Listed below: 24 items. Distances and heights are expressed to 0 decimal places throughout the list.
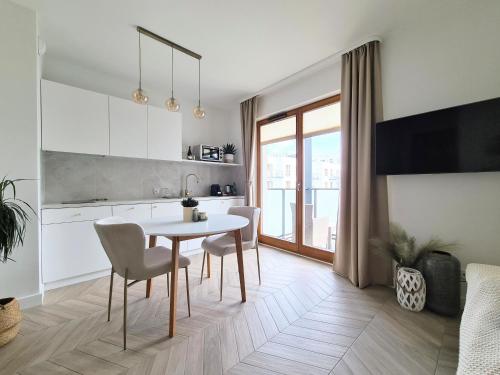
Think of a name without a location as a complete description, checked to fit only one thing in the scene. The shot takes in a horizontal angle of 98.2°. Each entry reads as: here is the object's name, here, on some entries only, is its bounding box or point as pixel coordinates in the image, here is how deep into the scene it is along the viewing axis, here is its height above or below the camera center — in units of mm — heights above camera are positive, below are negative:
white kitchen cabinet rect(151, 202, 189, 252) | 2996 -342
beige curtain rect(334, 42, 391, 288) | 2309 +229
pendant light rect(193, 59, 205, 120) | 2374 +817
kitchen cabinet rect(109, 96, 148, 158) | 2803 +787
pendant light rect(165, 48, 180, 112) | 2205 +842
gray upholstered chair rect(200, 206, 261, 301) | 2178 -594
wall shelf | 3601 +417
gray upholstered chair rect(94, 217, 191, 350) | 1446 -459
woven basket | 1485 -936
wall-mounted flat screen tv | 1654 +385
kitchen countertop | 2315 -198
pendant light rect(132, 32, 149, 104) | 2047 +858
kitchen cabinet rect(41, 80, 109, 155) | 2379 +785
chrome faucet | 3826 -92
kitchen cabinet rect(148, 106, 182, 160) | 3150 +789
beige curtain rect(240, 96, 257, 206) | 3891 +745
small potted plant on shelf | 4164 +669
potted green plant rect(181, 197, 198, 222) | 2088 -219
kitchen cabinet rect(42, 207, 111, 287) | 2260 -634
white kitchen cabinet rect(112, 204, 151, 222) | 2697 -313
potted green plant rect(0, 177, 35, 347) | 1497 -835
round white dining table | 1576 -337
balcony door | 3098 +149
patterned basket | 1860 -906
